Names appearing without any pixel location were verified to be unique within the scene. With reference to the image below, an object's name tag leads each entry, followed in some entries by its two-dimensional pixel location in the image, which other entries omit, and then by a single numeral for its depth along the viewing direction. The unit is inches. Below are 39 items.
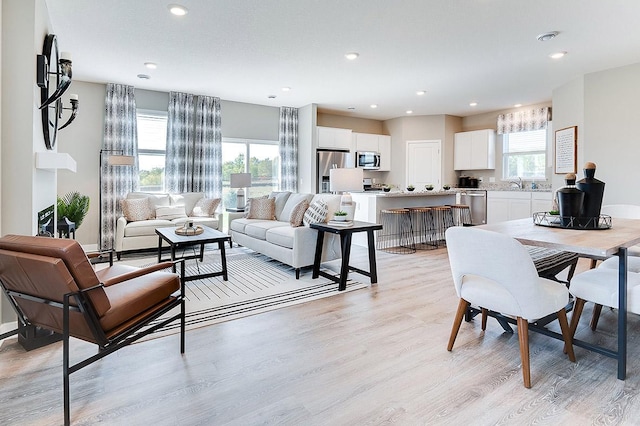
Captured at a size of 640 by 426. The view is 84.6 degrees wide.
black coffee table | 143.1
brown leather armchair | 62.3
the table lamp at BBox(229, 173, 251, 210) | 254.8
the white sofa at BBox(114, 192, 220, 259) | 203.6
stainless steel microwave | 327.6
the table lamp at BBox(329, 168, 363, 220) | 179.3
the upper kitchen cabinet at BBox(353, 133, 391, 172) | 329.7
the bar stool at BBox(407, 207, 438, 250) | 247.3
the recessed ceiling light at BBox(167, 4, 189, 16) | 126.2
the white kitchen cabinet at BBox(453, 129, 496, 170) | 312.8
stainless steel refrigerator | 295.7
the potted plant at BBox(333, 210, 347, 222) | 156.9
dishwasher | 313.4
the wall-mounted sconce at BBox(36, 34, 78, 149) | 105.6
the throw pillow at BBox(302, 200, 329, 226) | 161.6
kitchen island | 226.7
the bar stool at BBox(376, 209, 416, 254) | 226.7
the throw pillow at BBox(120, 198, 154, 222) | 216.2
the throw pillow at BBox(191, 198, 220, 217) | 239.6
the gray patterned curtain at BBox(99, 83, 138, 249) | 225.9
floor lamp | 212.1
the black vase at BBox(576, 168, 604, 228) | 93.4
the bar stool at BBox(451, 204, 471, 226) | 260.5
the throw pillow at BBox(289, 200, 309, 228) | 166.9
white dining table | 72.0
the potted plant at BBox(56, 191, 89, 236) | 167.6
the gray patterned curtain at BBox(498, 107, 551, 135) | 283.7
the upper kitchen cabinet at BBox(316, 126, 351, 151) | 298.8
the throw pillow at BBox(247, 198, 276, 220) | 212.1
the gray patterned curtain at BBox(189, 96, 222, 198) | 258.4
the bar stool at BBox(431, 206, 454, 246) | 261.6
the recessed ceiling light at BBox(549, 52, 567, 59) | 171.2
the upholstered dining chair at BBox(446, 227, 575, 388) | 72.9
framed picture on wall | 211.0
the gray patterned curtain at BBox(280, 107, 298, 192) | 298.5
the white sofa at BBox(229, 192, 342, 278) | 157.5
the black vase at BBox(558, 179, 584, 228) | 93.7
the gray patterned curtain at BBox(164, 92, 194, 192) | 248.2
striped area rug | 117.8
